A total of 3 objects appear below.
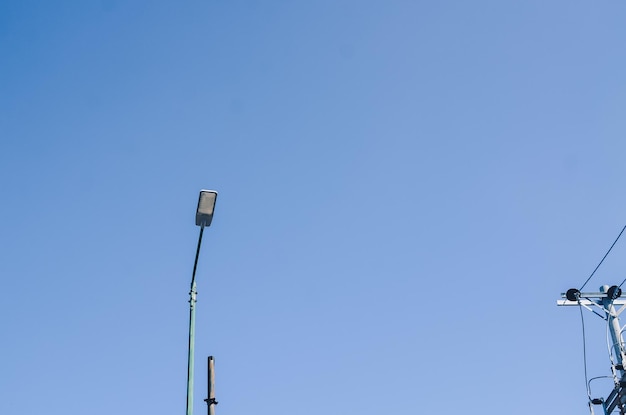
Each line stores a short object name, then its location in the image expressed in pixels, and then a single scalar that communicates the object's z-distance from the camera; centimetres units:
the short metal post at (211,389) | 1157
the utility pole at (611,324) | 1525
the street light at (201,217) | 1056
